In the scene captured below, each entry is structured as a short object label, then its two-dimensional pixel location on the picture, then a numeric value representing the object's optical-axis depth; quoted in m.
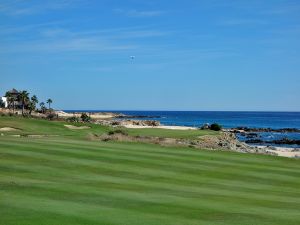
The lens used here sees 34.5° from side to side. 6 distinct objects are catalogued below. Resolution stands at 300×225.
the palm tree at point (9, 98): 134.39
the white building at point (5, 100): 154.00
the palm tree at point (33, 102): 127.14
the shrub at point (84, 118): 100.56
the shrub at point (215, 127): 80.91
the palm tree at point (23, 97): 123.81
